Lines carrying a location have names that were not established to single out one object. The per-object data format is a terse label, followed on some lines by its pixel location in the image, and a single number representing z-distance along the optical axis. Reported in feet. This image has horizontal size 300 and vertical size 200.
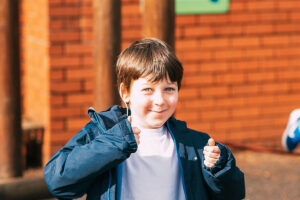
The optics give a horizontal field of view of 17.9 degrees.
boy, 10.08
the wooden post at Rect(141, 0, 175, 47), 15.63
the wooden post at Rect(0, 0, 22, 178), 20.89
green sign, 24.22
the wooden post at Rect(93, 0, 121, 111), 16.03
